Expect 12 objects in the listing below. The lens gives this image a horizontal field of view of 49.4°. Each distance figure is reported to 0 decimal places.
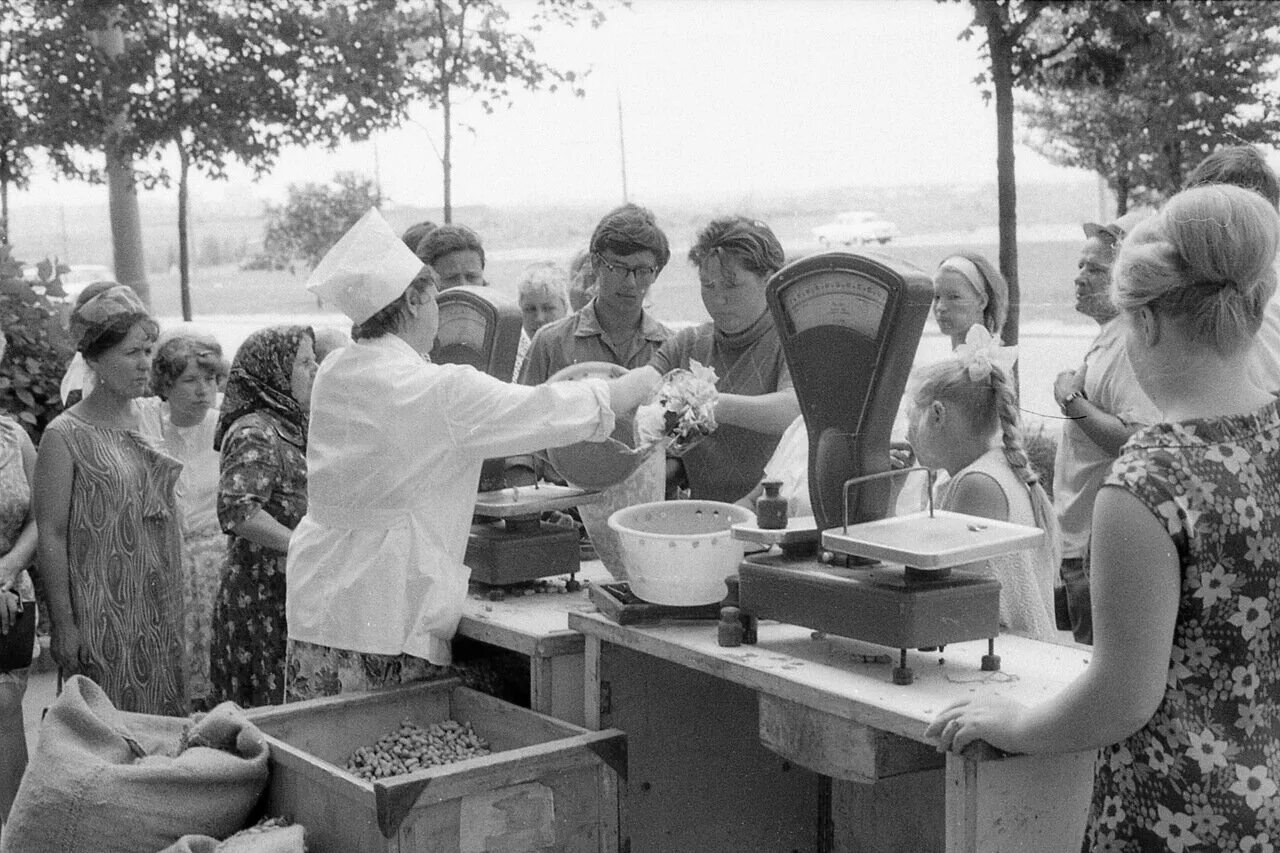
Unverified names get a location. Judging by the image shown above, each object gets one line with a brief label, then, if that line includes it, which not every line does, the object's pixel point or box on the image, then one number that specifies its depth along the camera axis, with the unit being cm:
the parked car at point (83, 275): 2187
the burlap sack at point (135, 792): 261
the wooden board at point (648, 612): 258
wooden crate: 238
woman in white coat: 274
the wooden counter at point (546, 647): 276
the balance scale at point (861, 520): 214
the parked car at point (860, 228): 3453
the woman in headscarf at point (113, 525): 378
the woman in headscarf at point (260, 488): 364
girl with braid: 279
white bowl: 254
